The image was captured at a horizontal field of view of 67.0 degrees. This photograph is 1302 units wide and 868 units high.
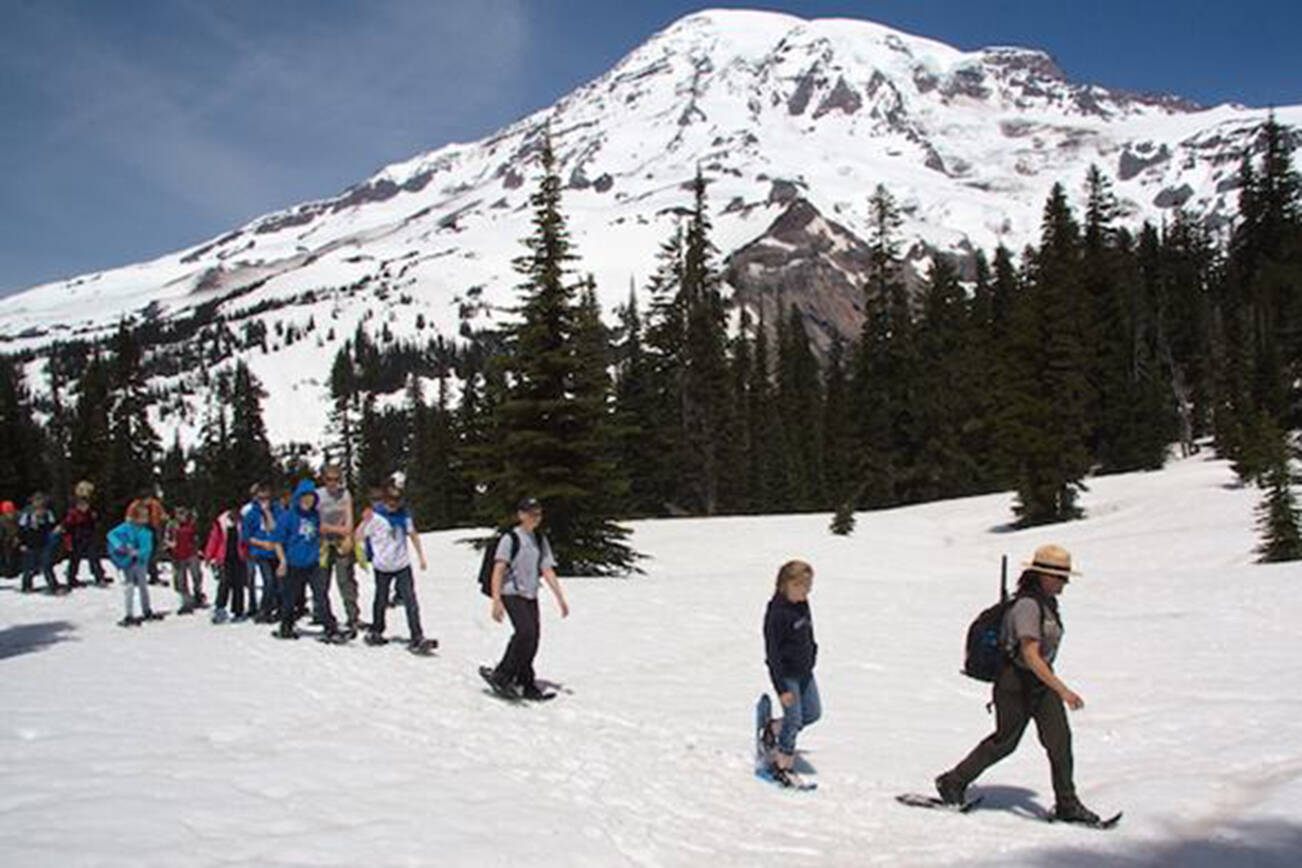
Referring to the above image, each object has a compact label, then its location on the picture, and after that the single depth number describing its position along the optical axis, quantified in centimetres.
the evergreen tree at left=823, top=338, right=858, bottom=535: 5812
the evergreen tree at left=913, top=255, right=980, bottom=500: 5172
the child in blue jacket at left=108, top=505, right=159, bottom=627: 1380
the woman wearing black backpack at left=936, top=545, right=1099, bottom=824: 649
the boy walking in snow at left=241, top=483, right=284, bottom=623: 1327
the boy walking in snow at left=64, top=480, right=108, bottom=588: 1769
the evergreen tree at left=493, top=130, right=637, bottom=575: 2125
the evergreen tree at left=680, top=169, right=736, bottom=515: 4516
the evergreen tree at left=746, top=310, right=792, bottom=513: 6631
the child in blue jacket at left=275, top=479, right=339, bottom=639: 1231
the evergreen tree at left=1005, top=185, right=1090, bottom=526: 3288
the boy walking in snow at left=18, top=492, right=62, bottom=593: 1828
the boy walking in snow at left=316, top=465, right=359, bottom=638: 1247
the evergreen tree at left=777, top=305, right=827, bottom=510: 6685
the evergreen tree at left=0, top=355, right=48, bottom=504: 5300
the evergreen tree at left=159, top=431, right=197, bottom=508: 8174
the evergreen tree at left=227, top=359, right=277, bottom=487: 6209
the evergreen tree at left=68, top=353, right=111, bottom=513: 5438
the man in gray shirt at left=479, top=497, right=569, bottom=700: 941
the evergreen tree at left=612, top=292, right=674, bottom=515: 4875
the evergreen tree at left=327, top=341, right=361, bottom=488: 7375
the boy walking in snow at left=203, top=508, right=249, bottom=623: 1431
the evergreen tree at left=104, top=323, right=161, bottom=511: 5209
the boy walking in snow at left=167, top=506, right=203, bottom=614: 1594
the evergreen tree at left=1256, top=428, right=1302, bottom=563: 1952
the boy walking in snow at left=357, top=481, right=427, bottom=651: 1180
